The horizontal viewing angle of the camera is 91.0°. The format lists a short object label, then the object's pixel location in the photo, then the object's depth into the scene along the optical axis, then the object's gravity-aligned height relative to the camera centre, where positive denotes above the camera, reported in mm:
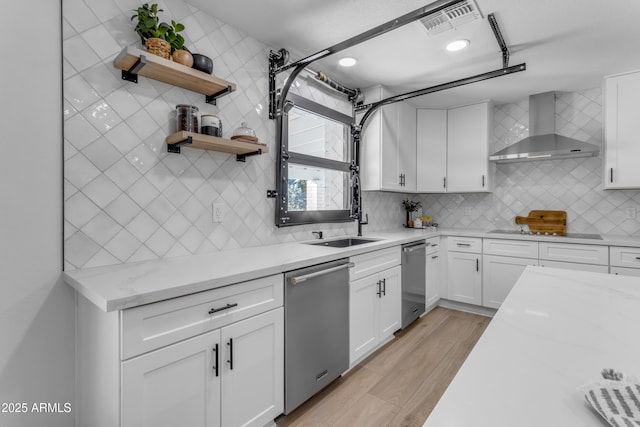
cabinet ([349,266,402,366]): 2229 -778
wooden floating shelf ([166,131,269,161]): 1703 +393
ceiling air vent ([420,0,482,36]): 1906 +1251
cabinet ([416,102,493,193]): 3600 +745
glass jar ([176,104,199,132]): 1787 +532
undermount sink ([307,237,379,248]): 2716 -277
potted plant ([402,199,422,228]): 4140 +61
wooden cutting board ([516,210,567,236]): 3383 -107
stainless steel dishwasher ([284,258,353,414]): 1711 -700
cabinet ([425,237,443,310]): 3307 -666
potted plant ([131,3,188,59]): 1610 +948
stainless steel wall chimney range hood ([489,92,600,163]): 3021 +693
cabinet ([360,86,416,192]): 3217 +680
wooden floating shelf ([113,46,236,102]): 1521 +738
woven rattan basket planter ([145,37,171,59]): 1604 +848
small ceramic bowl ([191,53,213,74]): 1786 +848
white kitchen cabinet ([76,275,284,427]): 1110 -607
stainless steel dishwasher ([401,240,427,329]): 2879 -662
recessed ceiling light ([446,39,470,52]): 2337 +1263
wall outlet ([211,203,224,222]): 2020 -5
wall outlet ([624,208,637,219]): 3096 -13
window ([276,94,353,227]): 2475 +411
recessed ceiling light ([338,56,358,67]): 2617 +1275
